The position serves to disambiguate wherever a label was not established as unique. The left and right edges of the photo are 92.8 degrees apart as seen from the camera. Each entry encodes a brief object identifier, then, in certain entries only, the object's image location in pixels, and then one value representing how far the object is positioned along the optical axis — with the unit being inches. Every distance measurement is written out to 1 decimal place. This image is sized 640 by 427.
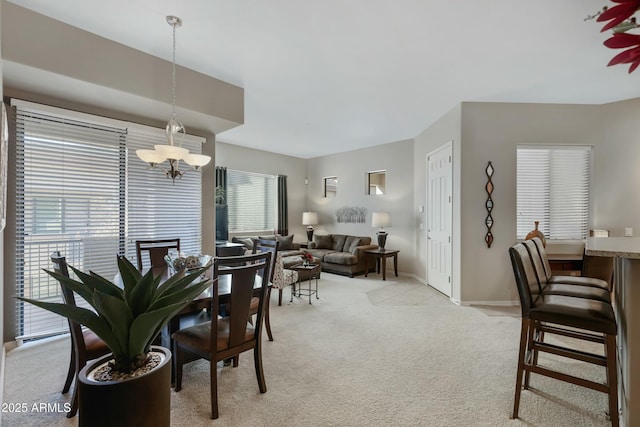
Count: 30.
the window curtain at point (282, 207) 296.0
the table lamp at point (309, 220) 296.2
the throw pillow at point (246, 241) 236.2
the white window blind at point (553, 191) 167.0
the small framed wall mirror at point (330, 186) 303.7
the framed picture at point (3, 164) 60.1
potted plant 40.1
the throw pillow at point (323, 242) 278.4
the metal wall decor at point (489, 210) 163.0
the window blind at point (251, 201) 265.1
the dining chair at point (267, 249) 105.4
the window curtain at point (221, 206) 244.5
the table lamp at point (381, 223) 241.6
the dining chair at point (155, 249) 125.0
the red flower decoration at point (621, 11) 36.2
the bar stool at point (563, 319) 65.6
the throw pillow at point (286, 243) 266.7
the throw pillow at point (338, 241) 269.1
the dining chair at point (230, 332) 76.1
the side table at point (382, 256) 228.3
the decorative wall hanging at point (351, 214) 279.9
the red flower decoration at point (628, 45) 38.1
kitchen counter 62.3
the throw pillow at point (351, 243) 253.6
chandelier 100.0
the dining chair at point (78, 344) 73.0
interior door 179.9
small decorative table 183.2
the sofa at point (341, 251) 239.6
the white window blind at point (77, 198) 113.6
